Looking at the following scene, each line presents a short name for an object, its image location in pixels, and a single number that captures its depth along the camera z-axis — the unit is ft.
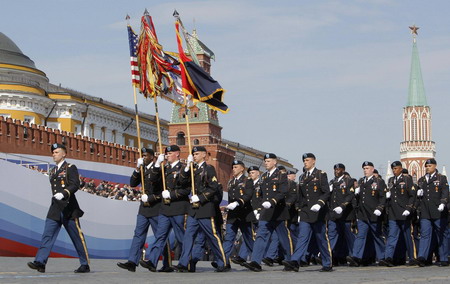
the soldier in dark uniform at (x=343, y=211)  64.39
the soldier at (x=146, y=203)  50.96
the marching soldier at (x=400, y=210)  61.67
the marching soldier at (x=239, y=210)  59.36
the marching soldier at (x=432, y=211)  59.57
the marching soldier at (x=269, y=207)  53.31
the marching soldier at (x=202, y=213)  52.08
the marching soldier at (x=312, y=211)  53.26
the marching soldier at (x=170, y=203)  51.29
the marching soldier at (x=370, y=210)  62.69
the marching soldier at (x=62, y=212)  47.34
